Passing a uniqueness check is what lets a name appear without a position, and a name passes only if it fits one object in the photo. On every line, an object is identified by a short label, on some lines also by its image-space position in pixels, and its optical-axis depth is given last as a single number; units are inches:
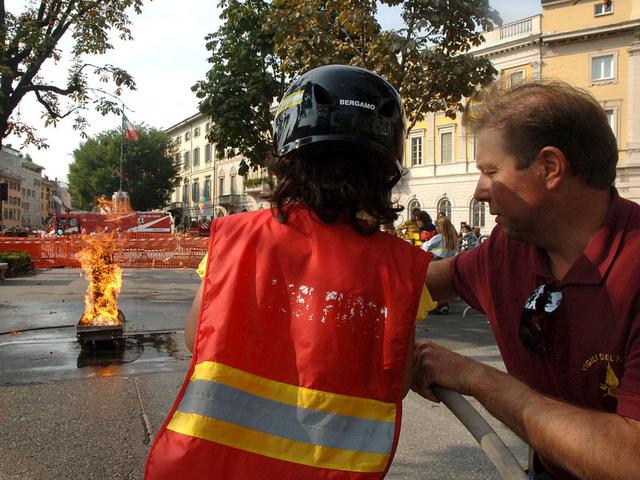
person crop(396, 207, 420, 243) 481.4
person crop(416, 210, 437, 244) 464.1
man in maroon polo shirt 46.2
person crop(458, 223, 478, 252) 631.8
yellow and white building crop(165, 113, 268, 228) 2340.1
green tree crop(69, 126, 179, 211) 2097.7
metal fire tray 266.5
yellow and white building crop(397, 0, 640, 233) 1187.5
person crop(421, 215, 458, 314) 389.1
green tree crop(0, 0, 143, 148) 453.7
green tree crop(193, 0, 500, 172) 368.2
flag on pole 1220.5
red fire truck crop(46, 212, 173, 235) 1540.4
